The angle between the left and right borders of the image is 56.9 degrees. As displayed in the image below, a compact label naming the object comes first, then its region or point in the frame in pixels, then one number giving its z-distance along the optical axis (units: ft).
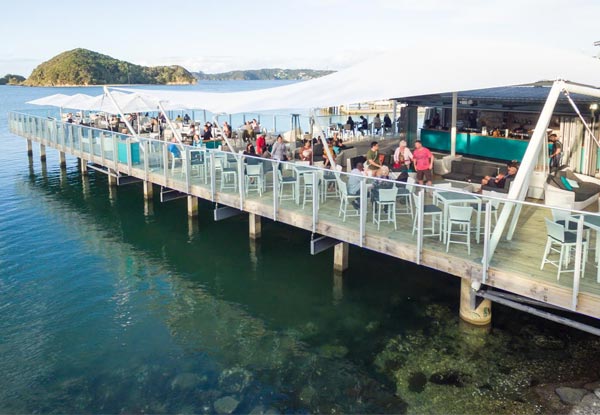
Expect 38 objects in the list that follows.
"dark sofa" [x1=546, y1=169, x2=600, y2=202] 38.91
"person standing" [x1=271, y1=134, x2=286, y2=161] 53.21
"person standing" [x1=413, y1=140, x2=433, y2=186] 42.96
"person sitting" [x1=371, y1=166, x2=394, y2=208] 34.86
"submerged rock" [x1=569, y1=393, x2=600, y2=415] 25.76
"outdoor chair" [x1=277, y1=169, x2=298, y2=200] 42.80
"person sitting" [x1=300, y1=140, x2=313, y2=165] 53.67
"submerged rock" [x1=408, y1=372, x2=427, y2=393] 28.86
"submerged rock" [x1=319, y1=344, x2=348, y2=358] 33.06
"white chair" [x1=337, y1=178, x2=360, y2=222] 37.83
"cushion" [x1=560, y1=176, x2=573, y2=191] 38.48
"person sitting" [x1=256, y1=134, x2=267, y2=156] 58.85
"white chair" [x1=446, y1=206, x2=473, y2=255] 31.50
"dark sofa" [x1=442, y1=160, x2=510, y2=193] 47.55
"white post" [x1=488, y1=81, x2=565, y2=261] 29.81
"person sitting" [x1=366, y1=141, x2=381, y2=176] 44.16
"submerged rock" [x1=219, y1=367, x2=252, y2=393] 29.86
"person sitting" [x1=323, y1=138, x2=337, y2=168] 53.29
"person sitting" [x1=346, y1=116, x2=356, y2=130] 82.37
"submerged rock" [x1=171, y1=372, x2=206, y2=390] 30.07
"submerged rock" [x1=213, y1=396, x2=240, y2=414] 27.91
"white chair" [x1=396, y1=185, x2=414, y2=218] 33.60
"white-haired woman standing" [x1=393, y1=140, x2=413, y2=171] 46.37
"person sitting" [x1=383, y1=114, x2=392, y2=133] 79.66
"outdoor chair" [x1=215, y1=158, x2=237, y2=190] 48.14
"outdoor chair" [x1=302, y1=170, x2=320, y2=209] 39.17
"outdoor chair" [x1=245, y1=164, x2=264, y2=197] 45.37
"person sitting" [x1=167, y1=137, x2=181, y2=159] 56.03
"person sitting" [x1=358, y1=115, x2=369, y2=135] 81.00
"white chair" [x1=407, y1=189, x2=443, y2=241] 32.91
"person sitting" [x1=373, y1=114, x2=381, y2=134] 80.18
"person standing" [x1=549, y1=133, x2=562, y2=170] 49.29
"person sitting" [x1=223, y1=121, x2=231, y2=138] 73.24
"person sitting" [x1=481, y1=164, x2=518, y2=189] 40.19
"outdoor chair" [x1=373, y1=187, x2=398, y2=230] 34.99
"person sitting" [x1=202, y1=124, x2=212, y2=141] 72.28
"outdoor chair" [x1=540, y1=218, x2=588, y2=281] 27.54
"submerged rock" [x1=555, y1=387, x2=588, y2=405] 26.76
